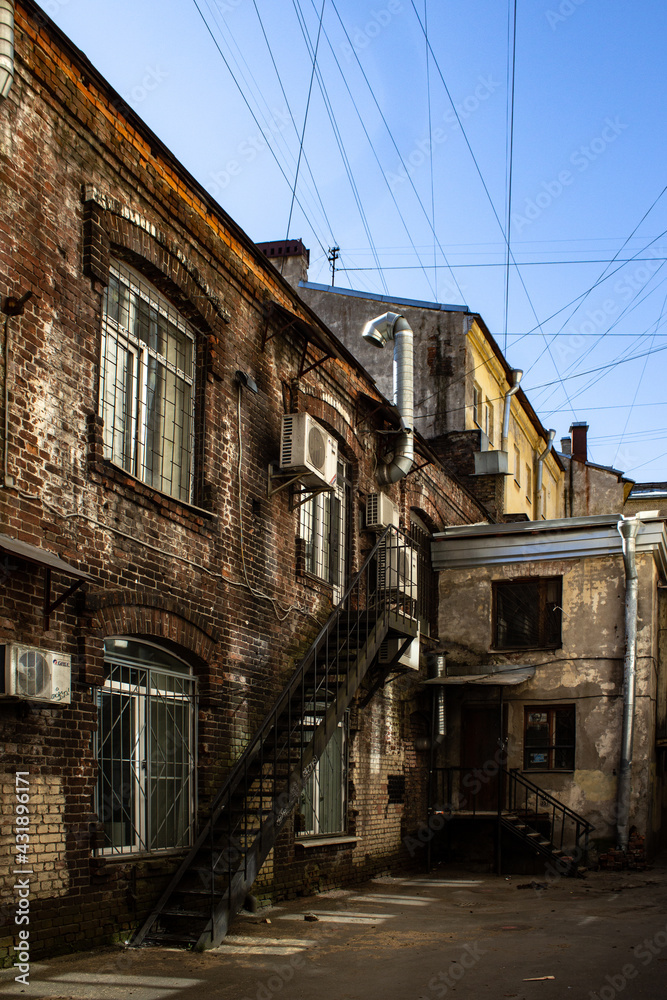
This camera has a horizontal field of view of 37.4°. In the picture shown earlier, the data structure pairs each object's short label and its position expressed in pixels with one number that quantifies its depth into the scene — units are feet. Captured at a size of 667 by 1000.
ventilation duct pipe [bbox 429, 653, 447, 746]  50.52
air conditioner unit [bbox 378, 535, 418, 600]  42.42
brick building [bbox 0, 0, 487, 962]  22.02
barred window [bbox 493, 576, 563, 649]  52.31
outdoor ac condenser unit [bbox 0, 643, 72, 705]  20.16
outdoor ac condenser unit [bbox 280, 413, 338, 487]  33.86
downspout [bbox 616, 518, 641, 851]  46.98
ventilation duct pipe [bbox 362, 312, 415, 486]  46.52
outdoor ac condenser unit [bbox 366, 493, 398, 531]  43.70
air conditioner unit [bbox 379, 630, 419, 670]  41.83
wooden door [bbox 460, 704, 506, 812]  51.31
